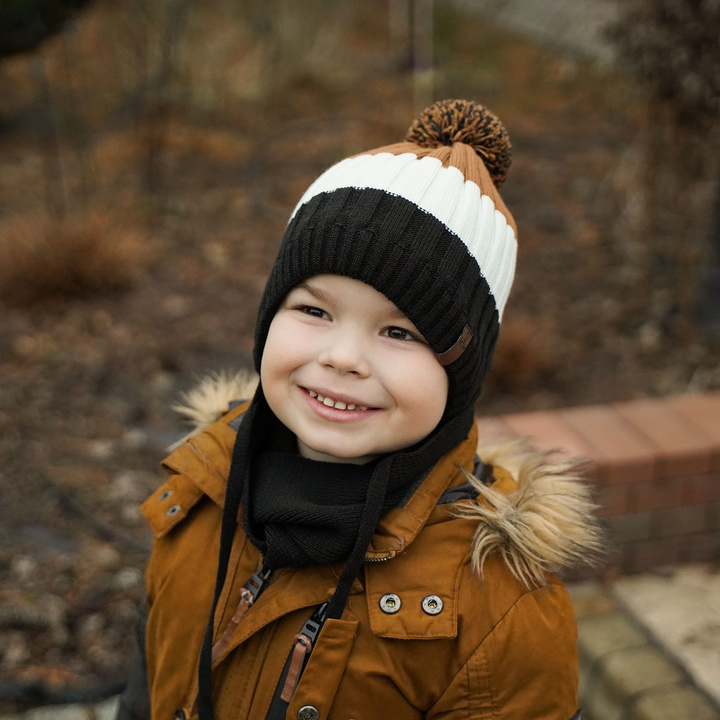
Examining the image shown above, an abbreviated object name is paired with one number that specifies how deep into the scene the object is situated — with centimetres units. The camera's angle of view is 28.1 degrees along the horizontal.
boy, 88
